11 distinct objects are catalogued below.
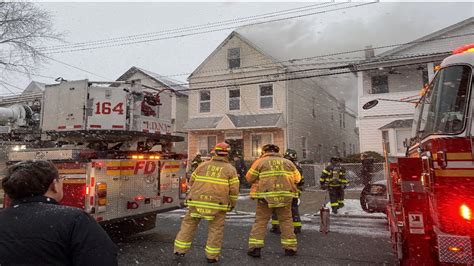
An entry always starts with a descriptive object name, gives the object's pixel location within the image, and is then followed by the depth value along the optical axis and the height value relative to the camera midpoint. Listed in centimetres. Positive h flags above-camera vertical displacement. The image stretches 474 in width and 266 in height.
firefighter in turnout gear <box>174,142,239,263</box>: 496 -56
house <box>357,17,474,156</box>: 1781 +383
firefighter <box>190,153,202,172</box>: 1323 -8
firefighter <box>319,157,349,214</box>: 952 -55
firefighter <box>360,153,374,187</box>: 1520 -40
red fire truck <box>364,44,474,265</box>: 320 -23
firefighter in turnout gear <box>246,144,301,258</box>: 538 -53
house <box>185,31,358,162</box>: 2008 +311
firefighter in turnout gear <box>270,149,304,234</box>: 709 -116
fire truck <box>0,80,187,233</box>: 543 +13
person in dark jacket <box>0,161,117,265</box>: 170 -34
